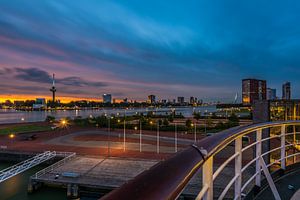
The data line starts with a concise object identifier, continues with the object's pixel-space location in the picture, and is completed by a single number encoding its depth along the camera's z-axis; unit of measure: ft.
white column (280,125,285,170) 9.24
